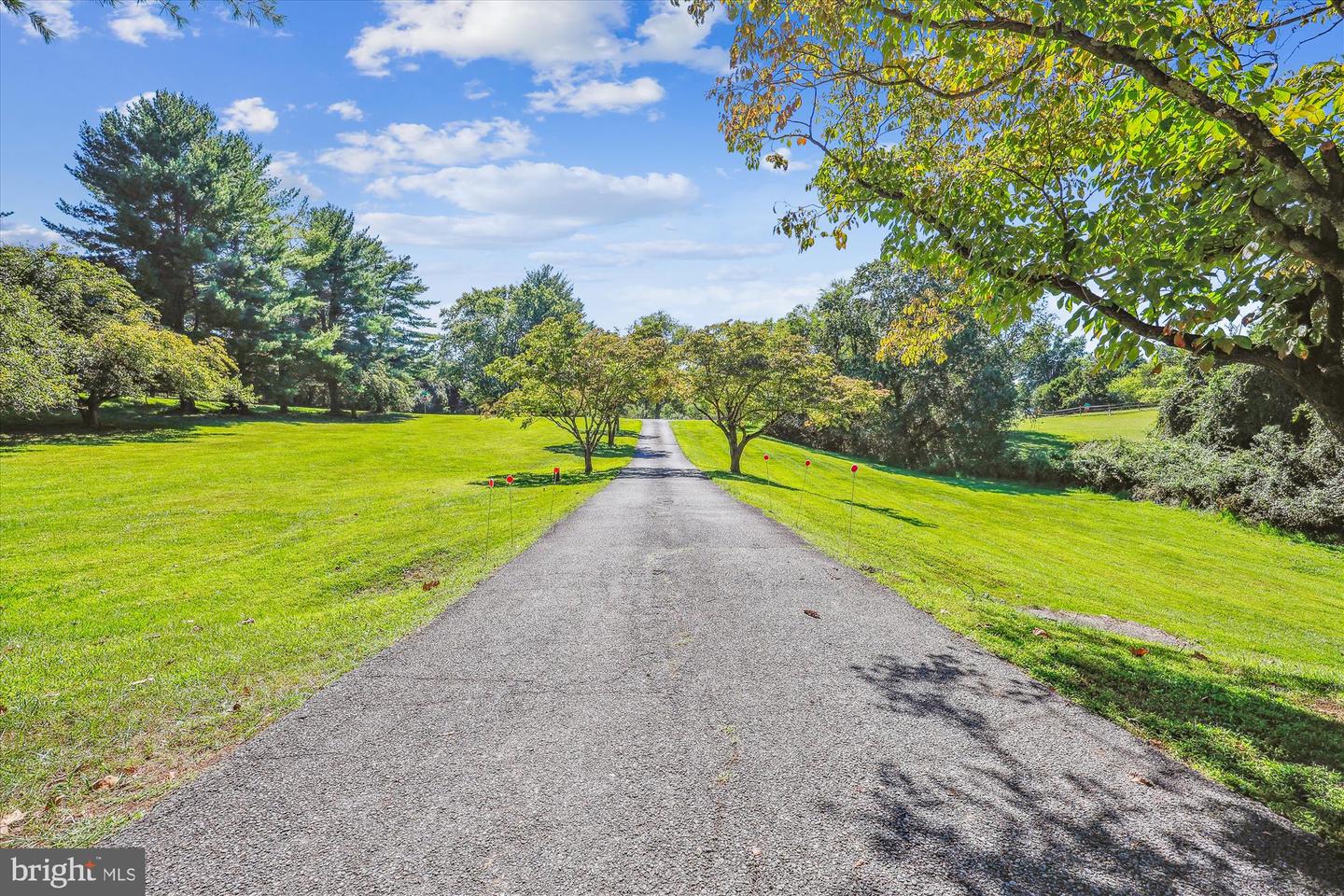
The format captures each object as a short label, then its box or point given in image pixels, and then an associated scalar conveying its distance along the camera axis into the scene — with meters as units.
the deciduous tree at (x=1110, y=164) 4.15
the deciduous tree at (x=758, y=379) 23.53
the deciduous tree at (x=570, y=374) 21.84
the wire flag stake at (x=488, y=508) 9.25
